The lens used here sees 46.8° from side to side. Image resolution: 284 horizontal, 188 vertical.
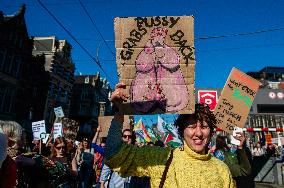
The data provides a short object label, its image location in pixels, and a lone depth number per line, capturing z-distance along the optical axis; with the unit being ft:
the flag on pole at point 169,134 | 40.68
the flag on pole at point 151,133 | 47.01
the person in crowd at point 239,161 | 11.76
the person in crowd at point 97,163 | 34.49
